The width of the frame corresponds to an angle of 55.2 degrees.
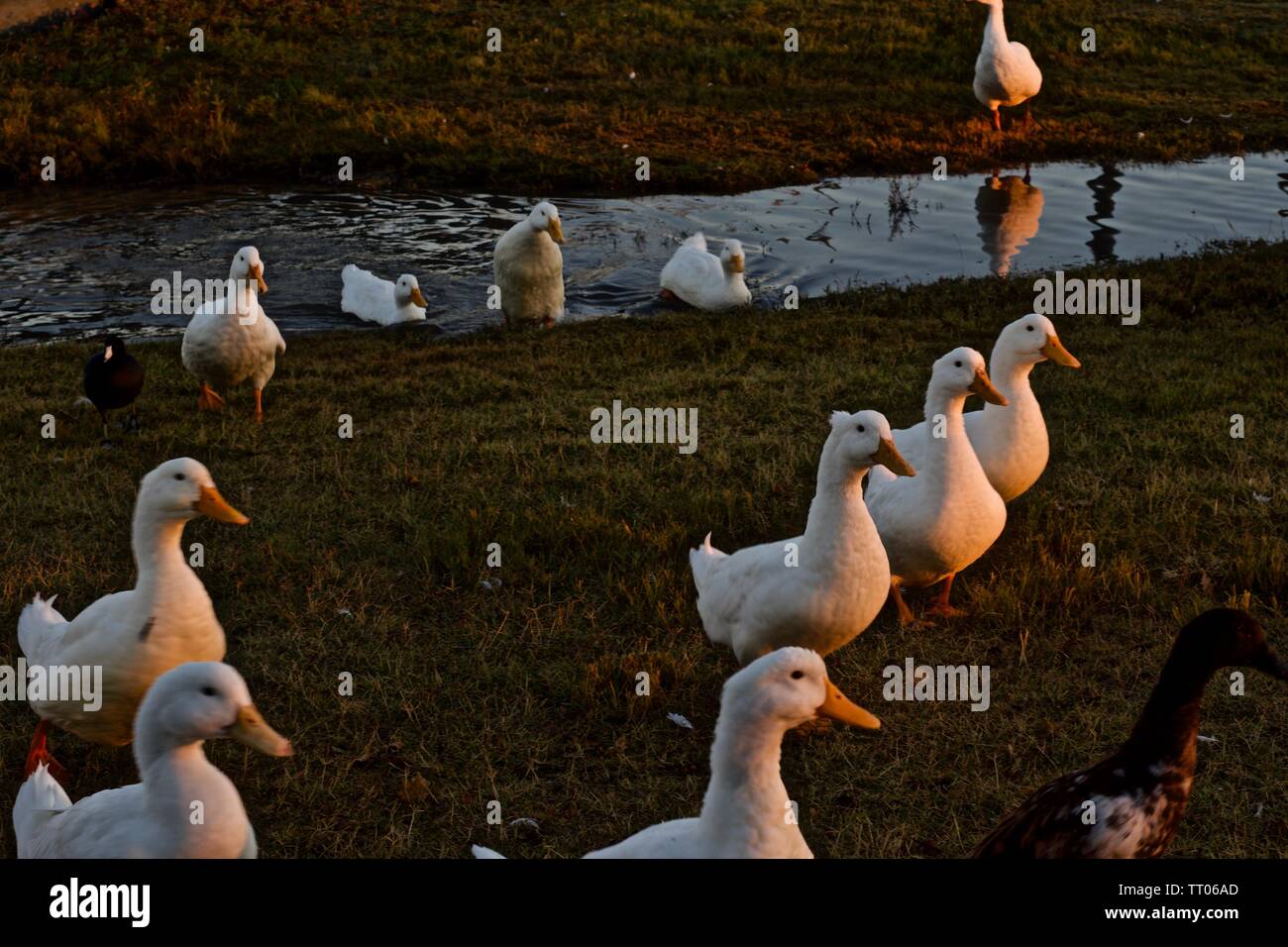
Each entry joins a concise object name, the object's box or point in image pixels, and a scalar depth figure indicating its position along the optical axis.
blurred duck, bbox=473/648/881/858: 3.54
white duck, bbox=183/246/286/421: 8.84
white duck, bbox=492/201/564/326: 11.46
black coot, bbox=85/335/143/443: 8.33
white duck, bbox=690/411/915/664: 5.09
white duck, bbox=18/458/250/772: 4.79
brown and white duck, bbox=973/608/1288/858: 3.85
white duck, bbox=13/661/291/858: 3.70
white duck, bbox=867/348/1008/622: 5.79
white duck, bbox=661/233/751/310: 12.05
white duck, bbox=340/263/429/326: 11.80
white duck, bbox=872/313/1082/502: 6.59
